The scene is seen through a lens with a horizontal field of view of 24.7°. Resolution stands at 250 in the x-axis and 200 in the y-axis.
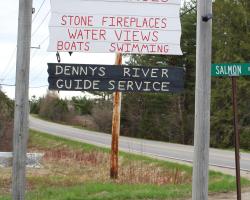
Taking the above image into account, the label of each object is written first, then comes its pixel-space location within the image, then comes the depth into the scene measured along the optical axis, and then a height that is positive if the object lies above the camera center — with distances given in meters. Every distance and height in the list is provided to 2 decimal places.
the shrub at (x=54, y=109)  83.62 +1.96
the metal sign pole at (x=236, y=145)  7.86 -0.27
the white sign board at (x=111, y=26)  9.06 +1.56
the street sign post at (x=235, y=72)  7.86 +0.74
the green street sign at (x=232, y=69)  7.86 +0.78
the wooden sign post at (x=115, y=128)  15.27 -0.14
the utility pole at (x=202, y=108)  6.91 +0.20
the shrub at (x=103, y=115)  62.47 +0.86
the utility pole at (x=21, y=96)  6.91 +0.31
